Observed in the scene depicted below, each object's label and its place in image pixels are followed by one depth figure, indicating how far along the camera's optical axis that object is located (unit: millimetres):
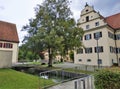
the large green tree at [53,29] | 14289
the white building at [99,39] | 17238
